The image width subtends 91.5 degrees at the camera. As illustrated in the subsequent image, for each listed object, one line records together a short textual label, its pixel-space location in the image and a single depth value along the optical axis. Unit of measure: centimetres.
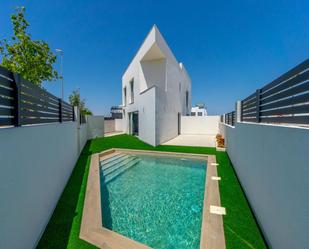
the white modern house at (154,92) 1003
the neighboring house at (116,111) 3481
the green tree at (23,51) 712
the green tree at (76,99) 2508
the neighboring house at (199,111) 3353
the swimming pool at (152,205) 240
